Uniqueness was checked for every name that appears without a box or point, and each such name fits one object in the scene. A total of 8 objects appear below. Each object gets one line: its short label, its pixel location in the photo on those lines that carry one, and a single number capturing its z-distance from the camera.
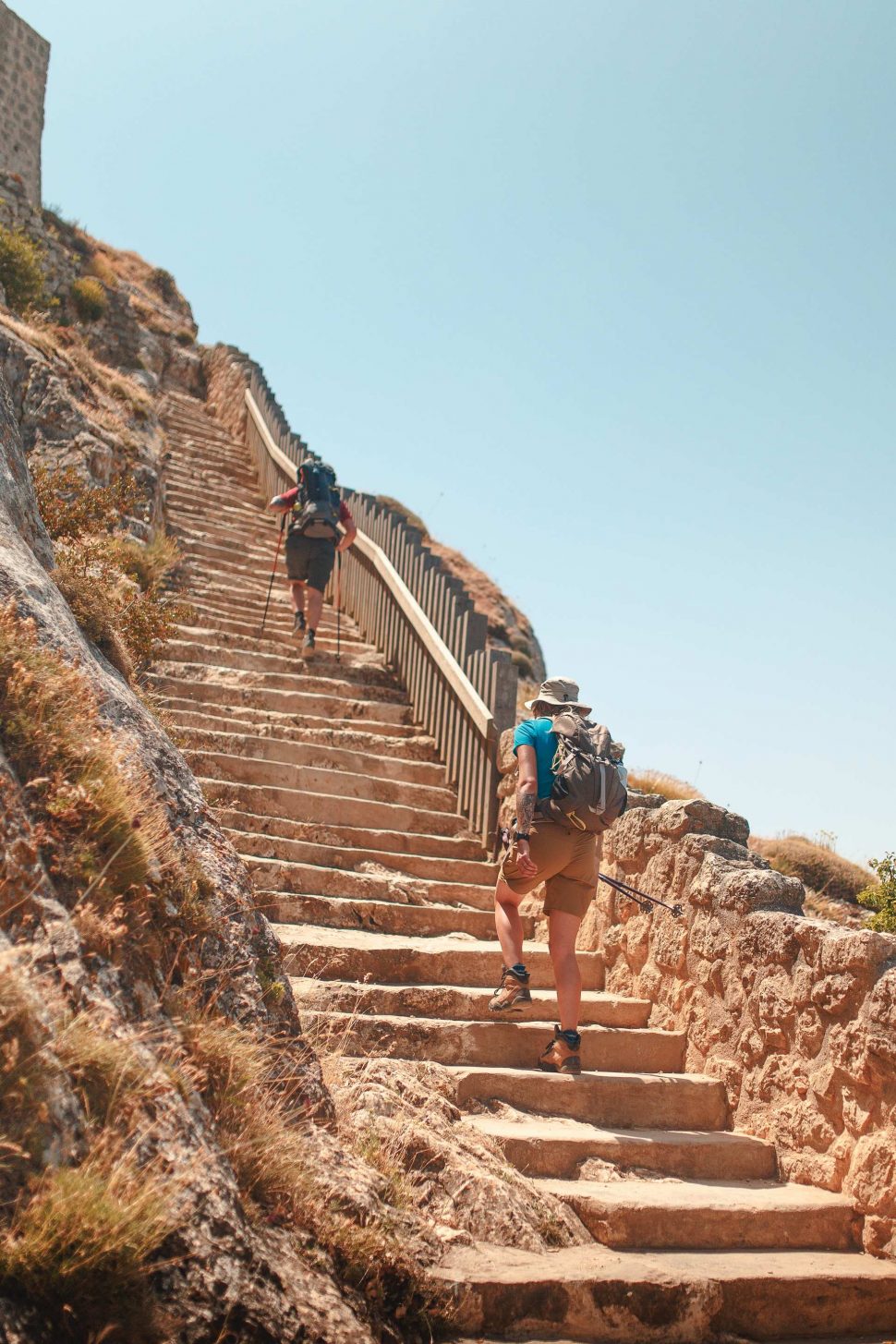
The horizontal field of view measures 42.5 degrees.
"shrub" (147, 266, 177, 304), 25.69
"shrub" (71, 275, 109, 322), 19.09
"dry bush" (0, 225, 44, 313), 13.77
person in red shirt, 9.76
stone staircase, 3.68
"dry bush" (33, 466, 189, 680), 5.05
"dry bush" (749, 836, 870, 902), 11.47
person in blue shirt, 5.19
